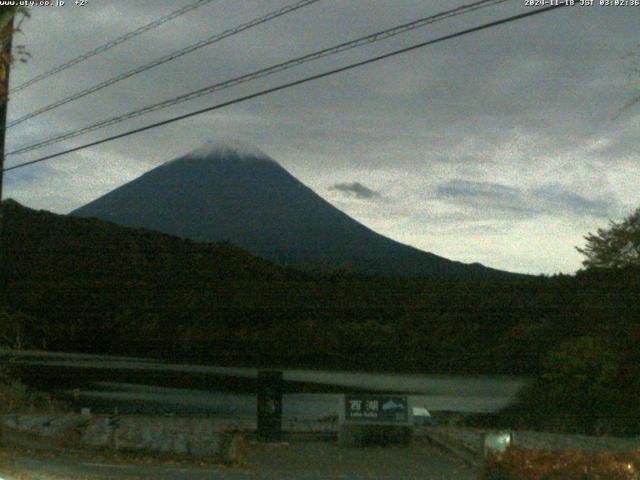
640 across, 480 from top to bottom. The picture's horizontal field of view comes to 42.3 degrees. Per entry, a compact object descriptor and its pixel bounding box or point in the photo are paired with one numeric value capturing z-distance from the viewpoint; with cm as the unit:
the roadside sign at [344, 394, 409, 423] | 2398
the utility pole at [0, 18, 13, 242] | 878
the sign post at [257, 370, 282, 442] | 2414
